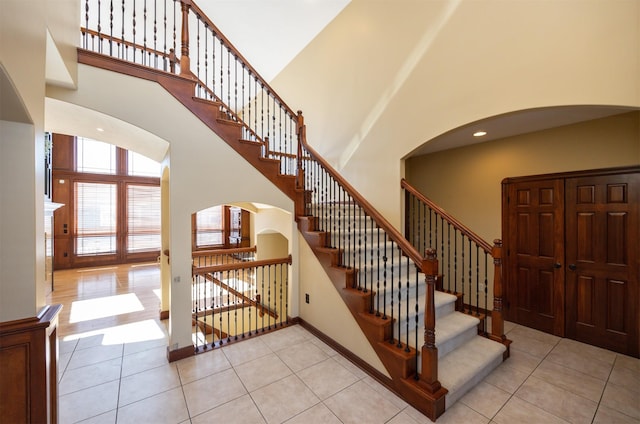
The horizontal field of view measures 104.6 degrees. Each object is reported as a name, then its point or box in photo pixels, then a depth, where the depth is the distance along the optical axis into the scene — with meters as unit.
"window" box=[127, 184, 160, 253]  8.16
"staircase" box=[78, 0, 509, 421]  2.05
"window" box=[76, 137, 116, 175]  7.44
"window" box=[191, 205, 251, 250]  9.38
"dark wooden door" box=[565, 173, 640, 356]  2.71
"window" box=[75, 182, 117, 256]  7.40
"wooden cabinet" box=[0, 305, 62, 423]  1.31
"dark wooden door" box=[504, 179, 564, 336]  3.19
